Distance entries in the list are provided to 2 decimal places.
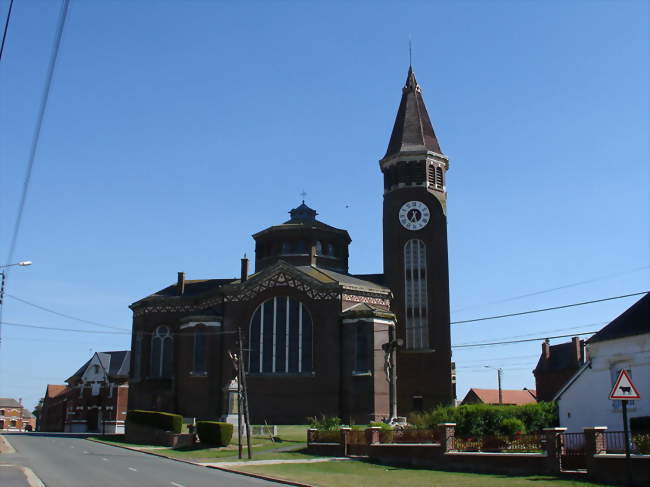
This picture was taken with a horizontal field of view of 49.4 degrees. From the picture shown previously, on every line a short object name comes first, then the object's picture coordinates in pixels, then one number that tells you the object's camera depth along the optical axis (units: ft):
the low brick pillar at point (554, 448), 73.83
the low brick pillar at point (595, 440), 68.44
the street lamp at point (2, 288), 116.57
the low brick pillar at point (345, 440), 112.37
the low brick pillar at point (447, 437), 90.33
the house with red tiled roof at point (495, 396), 329.52
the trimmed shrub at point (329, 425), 122.09
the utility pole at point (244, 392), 111.14
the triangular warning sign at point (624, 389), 55.28
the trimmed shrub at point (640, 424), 82.93
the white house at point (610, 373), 88.48
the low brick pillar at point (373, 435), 105.78
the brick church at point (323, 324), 167.32
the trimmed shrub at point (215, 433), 135.03
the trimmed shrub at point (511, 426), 104.94
